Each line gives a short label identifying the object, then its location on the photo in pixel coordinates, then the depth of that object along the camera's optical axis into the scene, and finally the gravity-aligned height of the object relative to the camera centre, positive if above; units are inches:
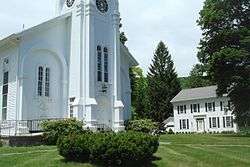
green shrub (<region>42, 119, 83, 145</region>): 995.3 -1.8
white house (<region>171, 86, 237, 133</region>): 2662.4 +102.0
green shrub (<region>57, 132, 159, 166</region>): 601.0 -28.7
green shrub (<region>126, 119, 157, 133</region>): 1298.0 +5.6
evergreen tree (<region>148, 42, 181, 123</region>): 2923.2 +303.7
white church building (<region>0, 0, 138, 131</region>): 1189.7 +176.4
